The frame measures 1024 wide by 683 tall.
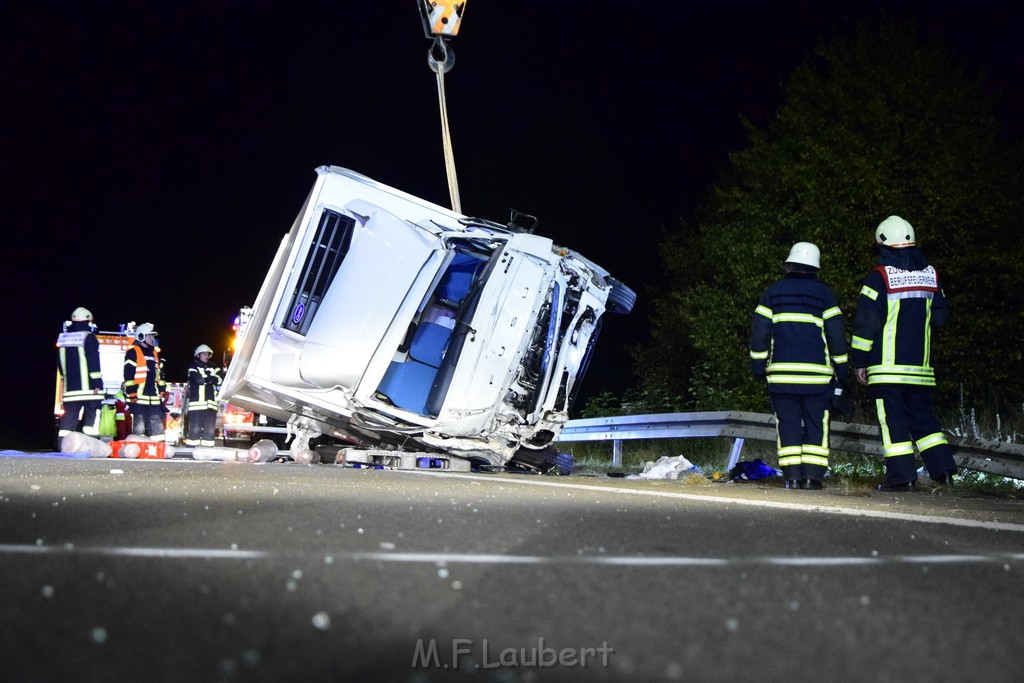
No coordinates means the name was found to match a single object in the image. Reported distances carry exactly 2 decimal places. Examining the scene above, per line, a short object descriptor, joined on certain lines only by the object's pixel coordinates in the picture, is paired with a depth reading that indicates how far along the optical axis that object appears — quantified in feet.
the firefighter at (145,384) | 55.77
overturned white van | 32.50
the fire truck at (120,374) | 70.47
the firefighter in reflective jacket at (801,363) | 29.22
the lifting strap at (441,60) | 46.55
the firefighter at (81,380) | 45.52
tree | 56.80
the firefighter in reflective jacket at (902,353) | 28.27
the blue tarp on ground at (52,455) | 41.19
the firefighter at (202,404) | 58.65
